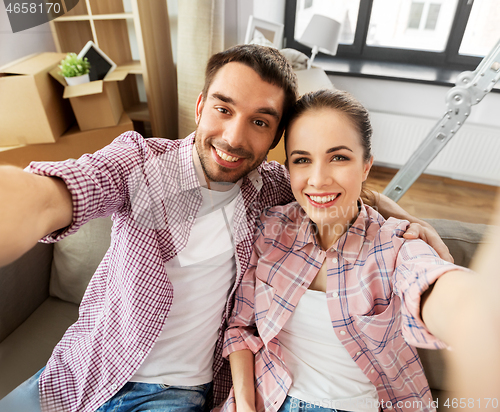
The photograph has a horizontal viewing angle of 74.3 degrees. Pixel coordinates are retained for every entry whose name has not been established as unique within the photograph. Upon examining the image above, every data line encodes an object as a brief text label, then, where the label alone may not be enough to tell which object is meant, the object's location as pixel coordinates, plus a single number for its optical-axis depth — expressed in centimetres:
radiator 263
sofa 100
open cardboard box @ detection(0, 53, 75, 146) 176
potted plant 192
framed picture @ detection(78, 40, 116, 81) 205
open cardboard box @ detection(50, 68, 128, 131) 197
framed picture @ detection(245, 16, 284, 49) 226
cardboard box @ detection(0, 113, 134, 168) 189
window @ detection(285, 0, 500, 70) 276
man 80
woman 77
